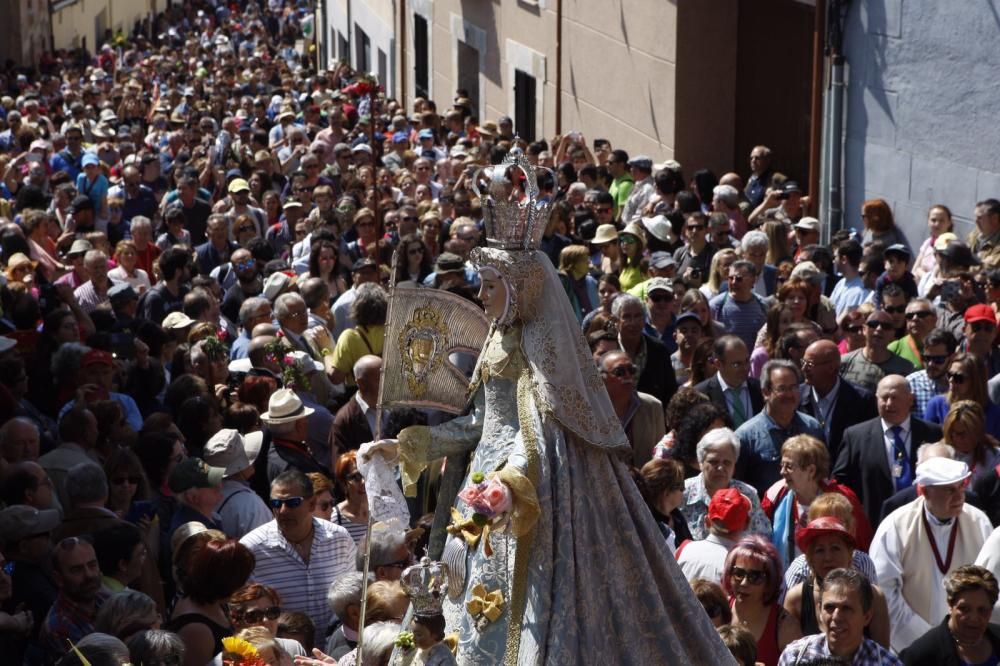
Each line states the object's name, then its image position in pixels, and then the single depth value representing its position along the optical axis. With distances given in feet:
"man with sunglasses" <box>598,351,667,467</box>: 53.26
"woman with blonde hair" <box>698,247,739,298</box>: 68.33
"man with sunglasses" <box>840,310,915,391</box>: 57.26
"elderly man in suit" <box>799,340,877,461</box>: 55.26
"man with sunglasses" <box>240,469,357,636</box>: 43.78
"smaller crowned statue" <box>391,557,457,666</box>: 32.73
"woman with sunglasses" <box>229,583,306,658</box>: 37.93
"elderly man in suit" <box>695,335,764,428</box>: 56.13
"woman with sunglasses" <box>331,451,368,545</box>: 47.39
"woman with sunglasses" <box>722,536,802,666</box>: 40.57
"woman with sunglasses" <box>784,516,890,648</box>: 40.70
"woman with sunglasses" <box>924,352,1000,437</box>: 52.16
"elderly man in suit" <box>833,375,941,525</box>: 50.67
